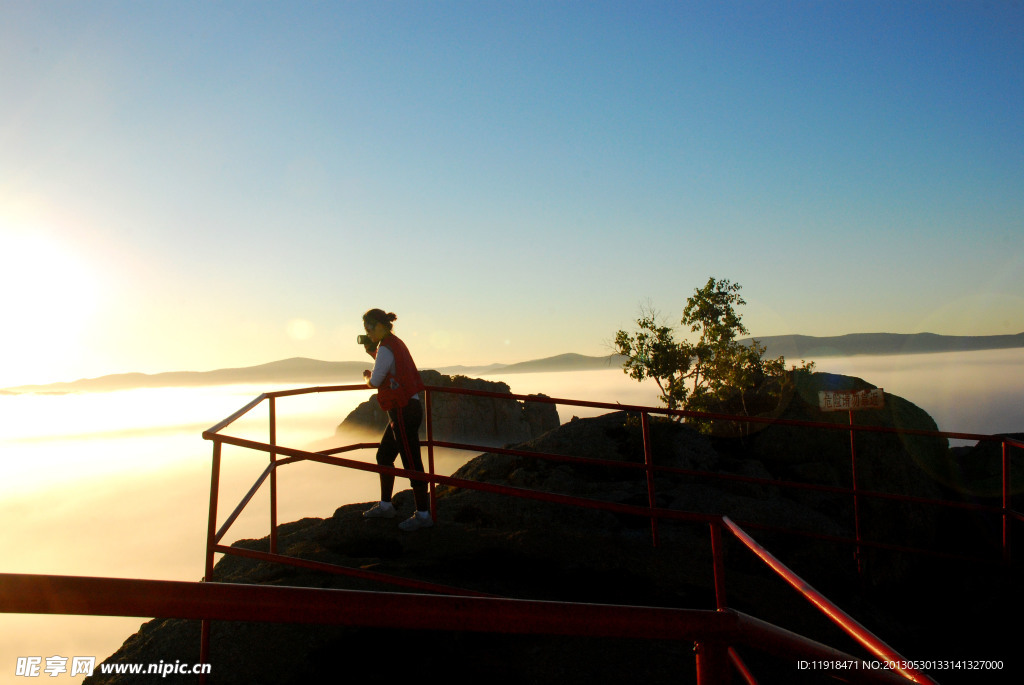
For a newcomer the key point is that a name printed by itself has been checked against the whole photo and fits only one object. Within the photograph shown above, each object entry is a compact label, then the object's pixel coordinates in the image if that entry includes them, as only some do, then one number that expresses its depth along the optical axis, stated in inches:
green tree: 649.0
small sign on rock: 507.2
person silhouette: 230.5
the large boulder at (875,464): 460.1
